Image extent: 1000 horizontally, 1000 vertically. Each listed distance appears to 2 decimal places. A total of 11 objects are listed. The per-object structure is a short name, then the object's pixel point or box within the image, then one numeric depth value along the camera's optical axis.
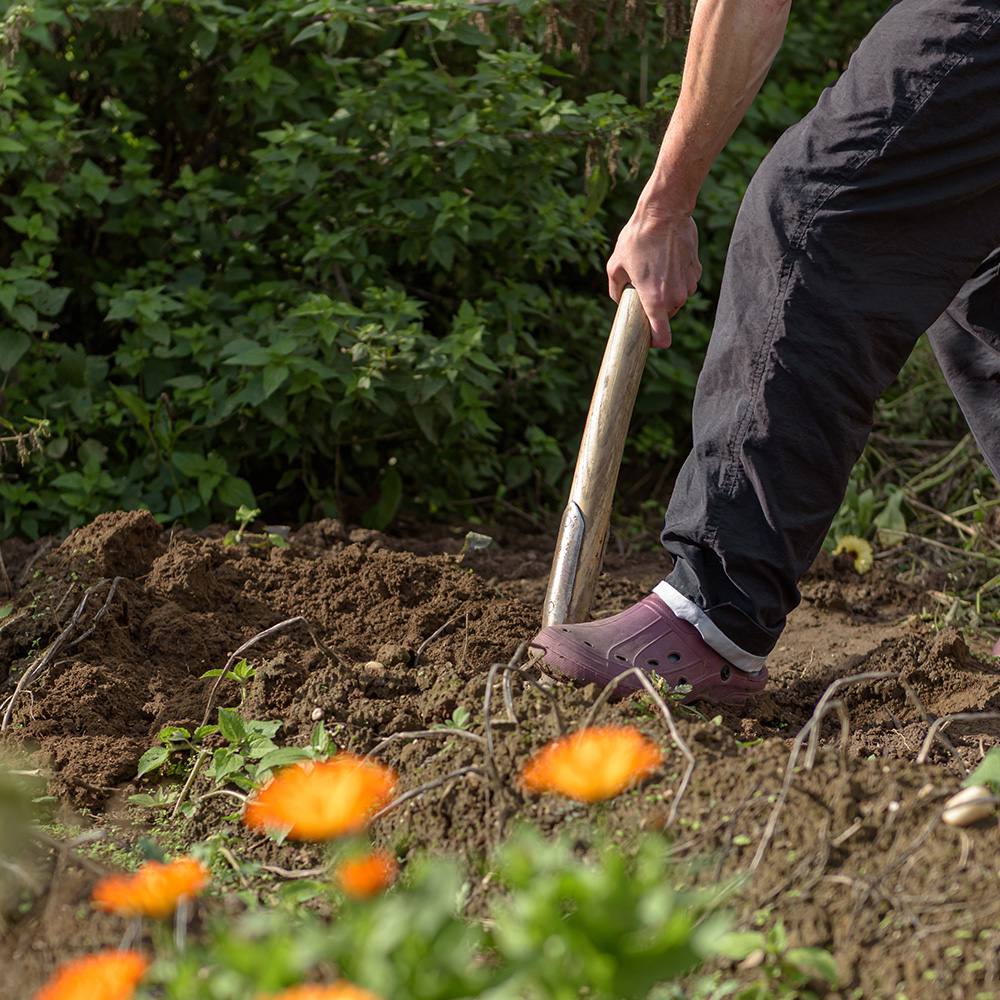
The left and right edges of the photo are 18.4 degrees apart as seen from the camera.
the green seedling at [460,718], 2.77
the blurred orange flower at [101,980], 1.95
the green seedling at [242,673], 2.95
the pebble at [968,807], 2.58
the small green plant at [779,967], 2.49
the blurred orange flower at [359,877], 2.13
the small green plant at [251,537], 3.41
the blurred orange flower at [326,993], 1.79
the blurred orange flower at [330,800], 2.27
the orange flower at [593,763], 2.51
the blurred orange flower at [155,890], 2.24
